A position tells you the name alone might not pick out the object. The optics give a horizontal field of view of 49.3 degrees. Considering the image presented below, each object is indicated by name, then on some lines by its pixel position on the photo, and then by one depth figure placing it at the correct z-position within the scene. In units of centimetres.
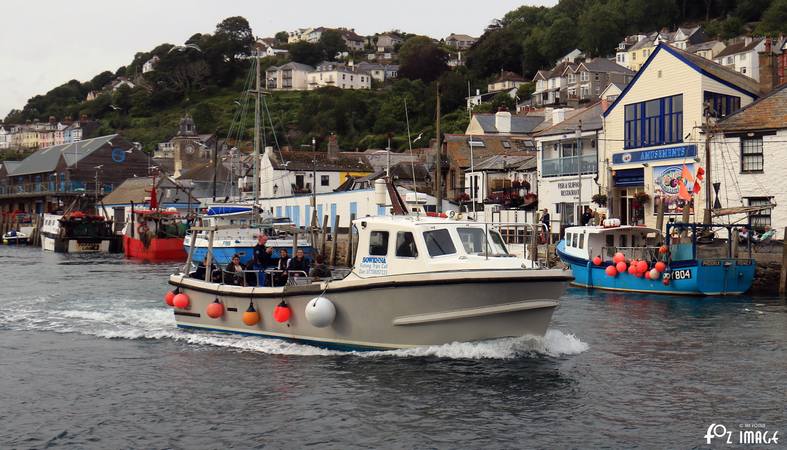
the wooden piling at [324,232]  5216
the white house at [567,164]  5012
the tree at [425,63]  17862
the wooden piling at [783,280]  3382
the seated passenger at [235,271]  2223
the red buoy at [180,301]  2308
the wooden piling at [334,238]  5047
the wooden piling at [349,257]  4872
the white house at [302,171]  8488
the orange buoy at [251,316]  2109
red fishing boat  6256
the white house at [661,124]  4328
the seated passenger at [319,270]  2090
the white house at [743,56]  10875
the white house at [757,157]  3928
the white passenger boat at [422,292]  1812
